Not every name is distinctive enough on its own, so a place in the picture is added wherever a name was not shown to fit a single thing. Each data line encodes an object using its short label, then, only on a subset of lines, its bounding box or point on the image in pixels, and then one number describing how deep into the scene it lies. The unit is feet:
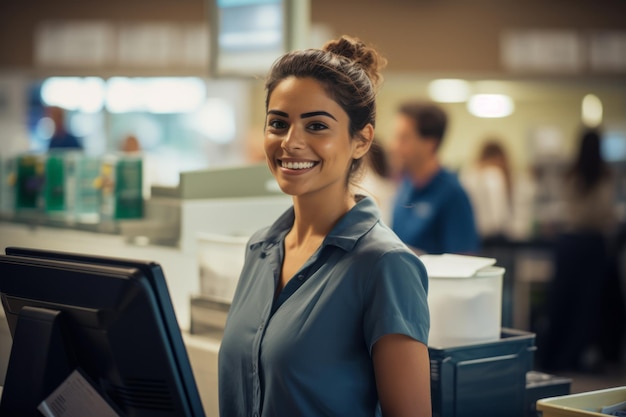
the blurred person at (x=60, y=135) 23.25
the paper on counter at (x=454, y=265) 6.50
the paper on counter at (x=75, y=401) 4.86
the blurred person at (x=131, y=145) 24.39
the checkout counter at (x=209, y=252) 6.36
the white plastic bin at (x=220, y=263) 7.98
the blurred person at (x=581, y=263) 19.22
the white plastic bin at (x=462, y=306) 6.46
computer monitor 4.56
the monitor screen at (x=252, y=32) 10.74
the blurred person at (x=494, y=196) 22.01
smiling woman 5.21
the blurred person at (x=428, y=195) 12.64
